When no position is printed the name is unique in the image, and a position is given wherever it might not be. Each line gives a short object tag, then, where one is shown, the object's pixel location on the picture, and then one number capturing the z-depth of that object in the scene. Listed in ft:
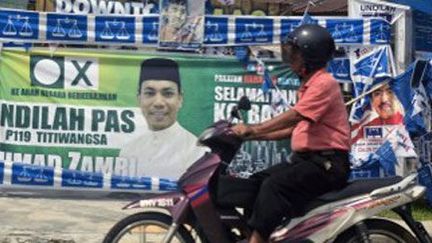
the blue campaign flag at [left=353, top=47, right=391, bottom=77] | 30.89
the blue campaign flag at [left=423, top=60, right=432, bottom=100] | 30.71
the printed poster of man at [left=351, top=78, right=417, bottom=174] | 30.45
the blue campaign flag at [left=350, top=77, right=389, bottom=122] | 30.96
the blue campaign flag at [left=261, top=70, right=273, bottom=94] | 31.48
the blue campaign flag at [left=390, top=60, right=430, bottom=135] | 30.37
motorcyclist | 16.84
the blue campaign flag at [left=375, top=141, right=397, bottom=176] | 30.53
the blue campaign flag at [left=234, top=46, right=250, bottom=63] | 31.45
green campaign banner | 31.14
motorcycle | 17.19
